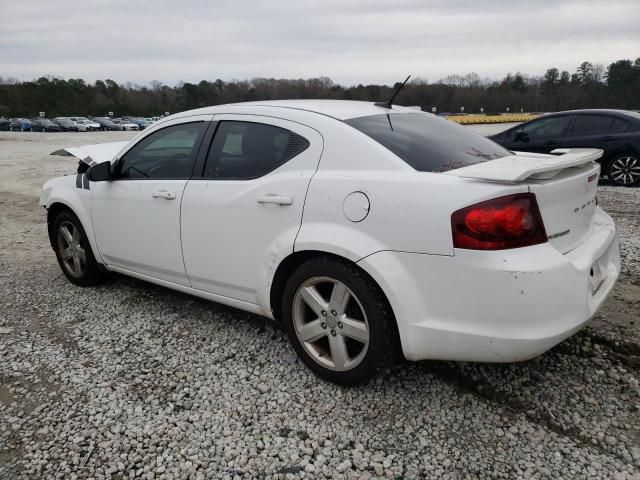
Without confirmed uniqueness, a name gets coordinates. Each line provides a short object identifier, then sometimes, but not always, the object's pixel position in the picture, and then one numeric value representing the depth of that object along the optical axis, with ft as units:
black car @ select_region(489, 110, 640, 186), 27.73
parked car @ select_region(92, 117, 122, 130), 169.48
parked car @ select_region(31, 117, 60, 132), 157.89
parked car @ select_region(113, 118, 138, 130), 170.50
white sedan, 7.35
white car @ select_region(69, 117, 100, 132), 160.99
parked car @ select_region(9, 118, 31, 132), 157.71
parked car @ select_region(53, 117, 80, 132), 158.50
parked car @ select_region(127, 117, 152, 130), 180.81
